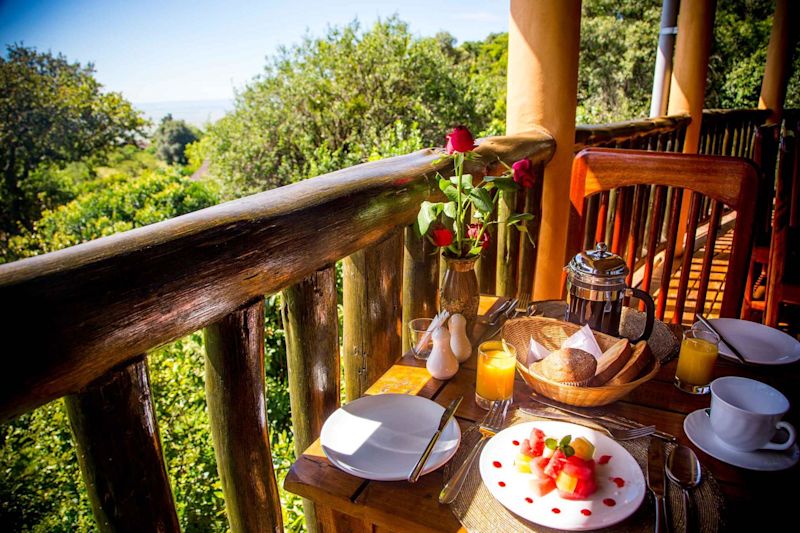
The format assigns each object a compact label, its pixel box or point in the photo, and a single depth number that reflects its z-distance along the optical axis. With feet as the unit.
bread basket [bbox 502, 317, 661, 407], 3.24
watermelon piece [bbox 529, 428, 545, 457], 2.75
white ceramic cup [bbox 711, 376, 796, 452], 2.86
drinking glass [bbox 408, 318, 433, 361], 4.23
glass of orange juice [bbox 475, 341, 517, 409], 3.38
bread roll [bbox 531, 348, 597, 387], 3.30
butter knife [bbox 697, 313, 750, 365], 3.91
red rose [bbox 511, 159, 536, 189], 4.34
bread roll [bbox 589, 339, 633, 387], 3.34
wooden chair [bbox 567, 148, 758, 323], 5.03
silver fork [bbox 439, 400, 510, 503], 2.64
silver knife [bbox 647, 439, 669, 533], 2.37
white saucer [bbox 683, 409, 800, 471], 2.85
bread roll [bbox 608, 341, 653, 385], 3.28
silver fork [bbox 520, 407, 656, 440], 3.05
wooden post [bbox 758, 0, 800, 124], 17.75
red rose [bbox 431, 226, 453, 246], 4.06
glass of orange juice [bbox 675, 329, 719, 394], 3.59
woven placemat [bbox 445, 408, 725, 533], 2.41
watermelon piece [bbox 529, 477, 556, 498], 2.55
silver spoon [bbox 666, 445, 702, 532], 2.62
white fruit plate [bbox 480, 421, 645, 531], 2.39
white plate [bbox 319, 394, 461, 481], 2.89
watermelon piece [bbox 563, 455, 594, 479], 2.54
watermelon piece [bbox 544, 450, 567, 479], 2.58
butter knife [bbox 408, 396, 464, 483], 2.70
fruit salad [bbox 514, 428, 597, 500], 2.52
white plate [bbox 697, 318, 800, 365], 3.96
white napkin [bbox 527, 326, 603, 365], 3.73
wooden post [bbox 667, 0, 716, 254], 12.84
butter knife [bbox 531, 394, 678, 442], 3.09
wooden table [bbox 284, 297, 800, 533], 2.53
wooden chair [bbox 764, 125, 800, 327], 6.24
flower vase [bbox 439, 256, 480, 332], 4.33
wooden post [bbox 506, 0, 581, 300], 7.06
